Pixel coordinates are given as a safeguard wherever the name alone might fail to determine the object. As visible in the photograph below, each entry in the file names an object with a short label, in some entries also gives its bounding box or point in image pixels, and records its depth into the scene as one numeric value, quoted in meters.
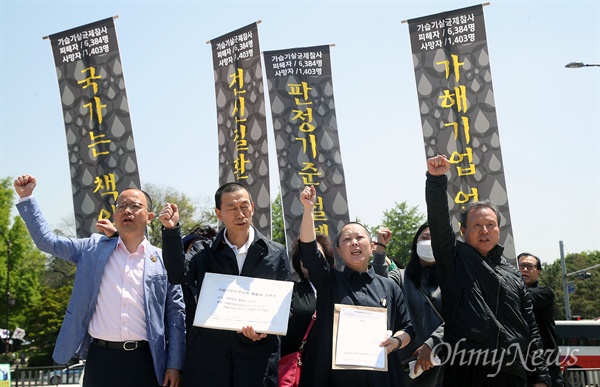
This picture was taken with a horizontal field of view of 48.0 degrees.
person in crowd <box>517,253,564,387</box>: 6.46
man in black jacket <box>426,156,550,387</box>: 4.15
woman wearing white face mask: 5.07
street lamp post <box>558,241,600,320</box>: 32.87
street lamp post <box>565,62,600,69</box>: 14.65
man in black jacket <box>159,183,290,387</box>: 4.09
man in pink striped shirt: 4.35
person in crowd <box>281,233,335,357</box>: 4.85
